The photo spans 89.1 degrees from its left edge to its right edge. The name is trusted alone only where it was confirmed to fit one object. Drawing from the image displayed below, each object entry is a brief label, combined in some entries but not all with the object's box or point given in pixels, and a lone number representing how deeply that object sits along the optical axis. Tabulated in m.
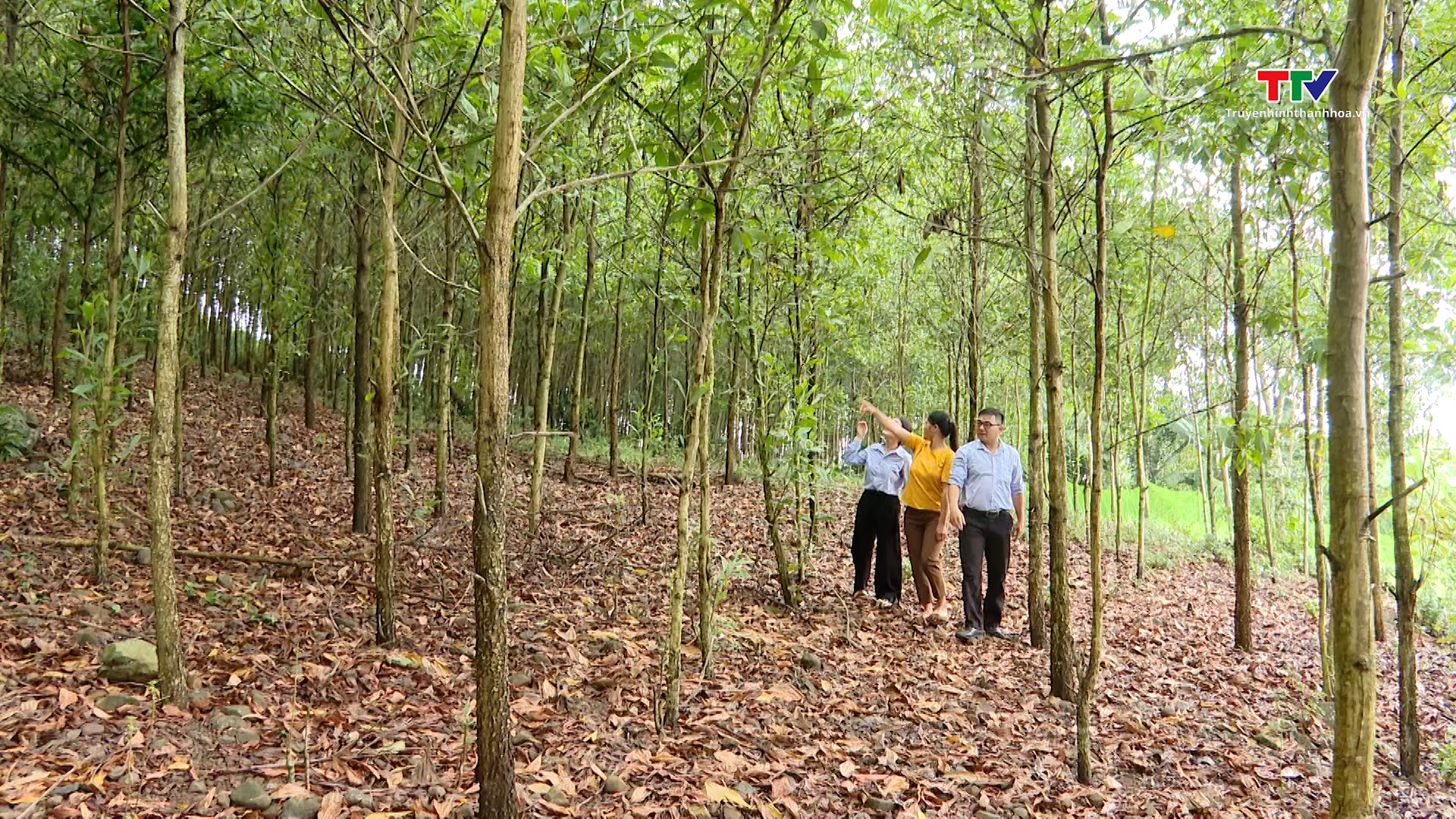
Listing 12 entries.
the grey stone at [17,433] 7.67
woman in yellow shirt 7.11
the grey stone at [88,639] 4.17
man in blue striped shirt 6.52
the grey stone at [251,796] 2.96
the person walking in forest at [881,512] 7.39
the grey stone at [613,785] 3.38
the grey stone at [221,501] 7.41
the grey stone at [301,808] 2.91
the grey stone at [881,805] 3.53
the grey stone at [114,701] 3.52
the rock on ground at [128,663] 3.78
